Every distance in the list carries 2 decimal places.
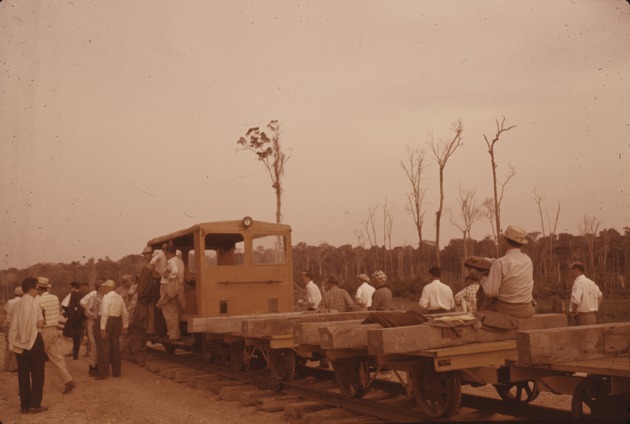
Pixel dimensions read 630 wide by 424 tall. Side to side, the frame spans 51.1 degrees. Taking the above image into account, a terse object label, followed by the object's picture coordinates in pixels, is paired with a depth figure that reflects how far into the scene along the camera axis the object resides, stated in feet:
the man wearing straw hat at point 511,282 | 19.99
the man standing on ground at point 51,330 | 30.60
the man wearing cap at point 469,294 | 28.50
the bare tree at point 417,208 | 114.21
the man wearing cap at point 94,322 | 39.73
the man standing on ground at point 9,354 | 34.70
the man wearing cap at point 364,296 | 39.42
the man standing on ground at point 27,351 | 28.25
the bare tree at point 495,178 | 92.12
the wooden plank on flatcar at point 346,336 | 22.00
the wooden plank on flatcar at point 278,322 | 28.86
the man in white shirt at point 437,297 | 31.96
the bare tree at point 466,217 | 126.52
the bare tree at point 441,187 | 99.81
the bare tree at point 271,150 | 88.82
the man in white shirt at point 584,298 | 31.09
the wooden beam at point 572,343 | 16.48
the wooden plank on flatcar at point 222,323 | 31.94
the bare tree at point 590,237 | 126.52
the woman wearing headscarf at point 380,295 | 33.63
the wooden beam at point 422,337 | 19.07
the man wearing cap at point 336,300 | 37.04
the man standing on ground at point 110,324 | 37.88
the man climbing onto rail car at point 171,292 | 38.83
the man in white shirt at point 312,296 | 39.63
